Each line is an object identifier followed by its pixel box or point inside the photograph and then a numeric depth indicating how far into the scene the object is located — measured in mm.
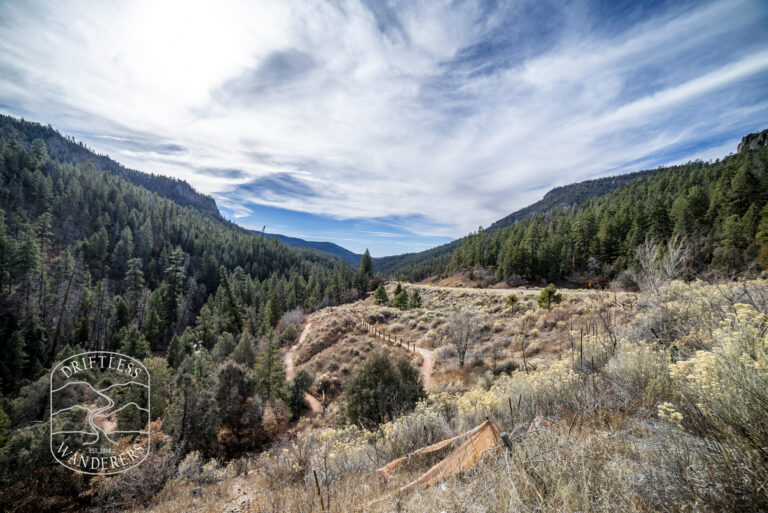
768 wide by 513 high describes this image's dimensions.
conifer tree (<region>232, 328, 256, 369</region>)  23797
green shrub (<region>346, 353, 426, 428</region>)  9602
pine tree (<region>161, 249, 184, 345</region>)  55906
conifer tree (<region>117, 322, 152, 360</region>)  35694
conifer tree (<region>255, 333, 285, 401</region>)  18625
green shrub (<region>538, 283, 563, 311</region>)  20719
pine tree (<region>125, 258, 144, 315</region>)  59781
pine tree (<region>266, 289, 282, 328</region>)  43522
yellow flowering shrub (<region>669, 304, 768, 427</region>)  2121
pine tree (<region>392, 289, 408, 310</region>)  37594
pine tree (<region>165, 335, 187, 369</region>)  36428
